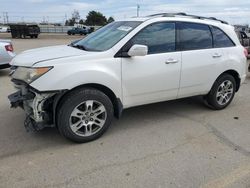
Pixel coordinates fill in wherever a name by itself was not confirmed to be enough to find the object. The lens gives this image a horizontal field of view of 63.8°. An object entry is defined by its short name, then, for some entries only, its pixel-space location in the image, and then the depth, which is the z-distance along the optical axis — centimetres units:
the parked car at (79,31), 3569
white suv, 263
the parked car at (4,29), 3992
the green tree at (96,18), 5900
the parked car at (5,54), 596
